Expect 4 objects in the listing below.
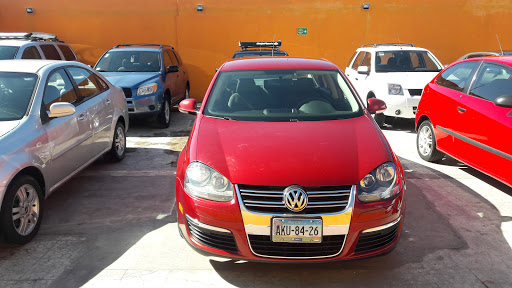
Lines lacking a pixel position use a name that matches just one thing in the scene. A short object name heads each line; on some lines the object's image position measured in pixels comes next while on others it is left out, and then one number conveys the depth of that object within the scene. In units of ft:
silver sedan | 11.43
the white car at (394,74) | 25.53
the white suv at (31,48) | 25.95
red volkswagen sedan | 9.24
